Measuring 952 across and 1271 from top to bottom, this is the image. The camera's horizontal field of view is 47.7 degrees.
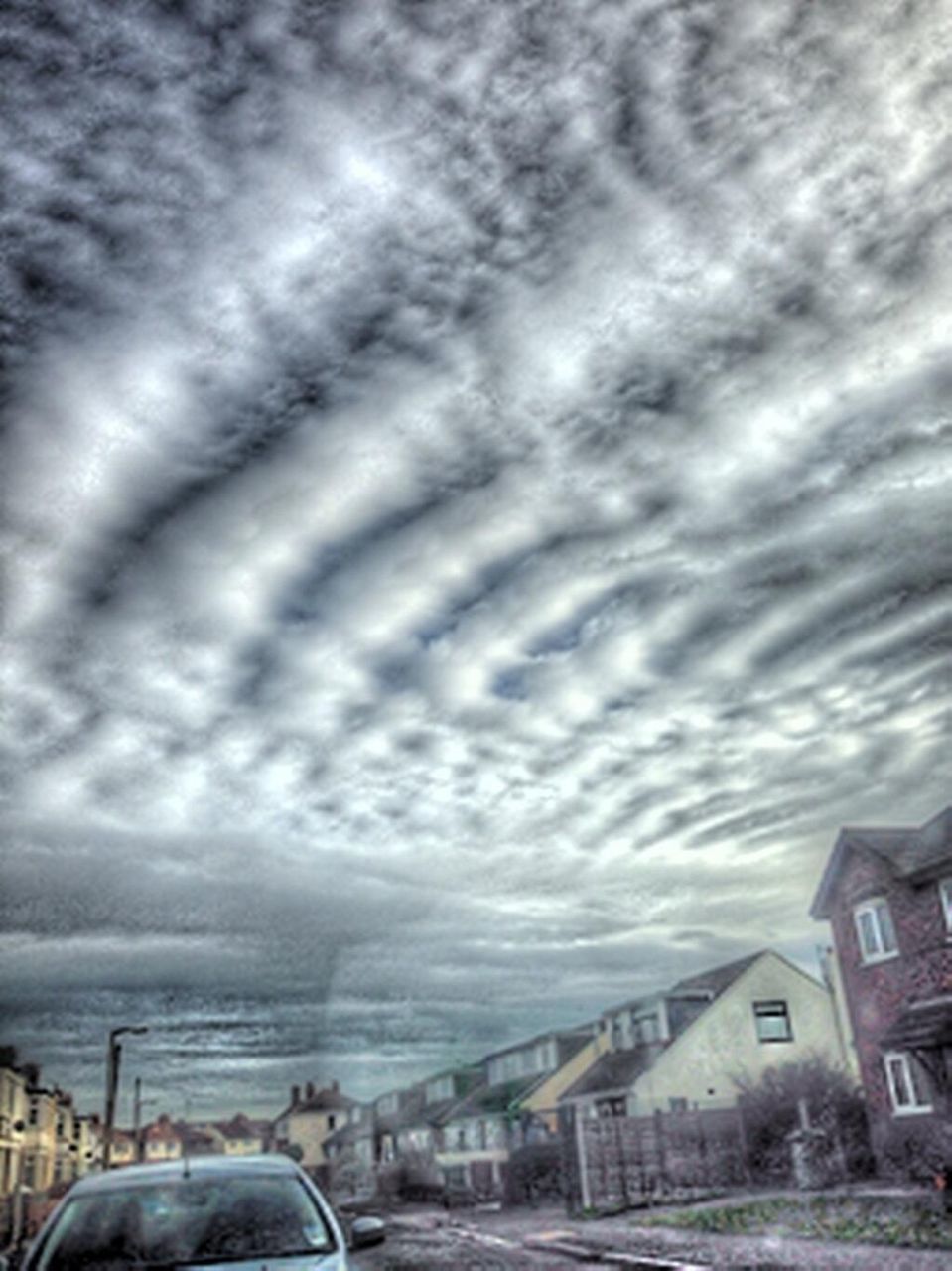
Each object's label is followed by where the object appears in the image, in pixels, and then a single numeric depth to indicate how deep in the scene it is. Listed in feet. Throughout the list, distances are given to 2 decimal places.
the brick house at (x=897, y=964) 79.51
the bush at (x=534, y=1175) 117.50
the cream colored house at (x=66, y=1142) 226.17
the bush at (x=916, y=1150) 76.43
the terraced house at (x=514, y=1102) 173.99
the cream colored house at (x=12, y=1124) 157.58
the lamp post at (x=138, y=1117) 222.07
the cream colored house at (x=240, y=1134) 422.82
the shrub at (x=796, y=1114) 94.63
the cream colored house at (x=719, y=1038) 138.82
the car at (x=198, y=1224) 17.81
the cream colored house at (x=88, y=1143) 260.83
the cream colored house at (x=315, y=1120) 369.30
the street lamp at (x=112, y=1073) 135.95
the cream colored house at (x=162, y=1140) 409.28
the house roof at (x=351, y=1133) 296.59
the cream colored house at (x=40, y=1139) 185.16
